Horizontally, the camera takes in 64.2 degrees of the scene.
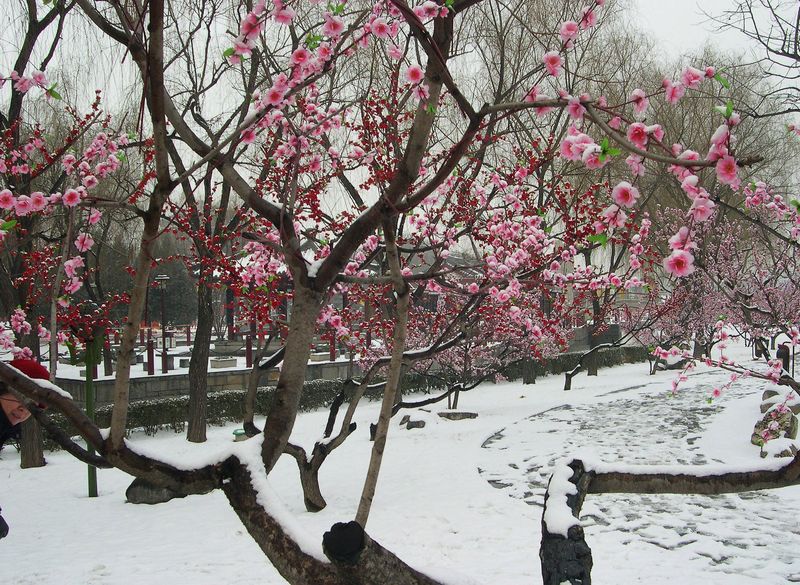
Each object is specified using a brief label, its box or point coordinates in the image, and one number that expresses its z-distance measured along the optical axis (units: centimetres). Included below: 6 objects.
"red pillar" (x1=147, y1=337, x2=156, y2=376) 1516
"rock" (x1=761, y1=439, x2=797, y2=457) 784
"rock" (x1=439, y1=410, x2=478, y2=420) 1367
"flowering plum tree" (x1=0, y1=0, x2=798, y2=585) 202
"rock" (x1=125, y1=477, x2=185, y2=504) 802
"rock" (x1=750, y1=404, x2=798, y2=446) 876
